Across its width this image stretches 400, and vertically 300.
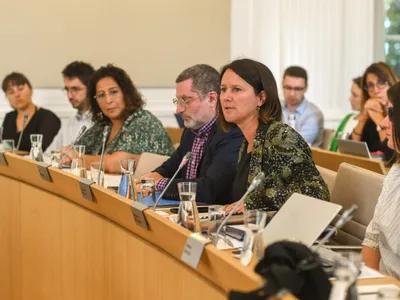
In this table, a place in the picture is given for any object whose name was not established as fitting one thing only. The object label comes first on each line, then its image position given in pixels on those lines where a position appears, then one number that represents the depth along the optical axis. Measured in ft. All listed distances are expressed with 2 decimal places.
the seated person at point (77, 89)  30.98
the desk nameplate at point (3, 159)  21.47
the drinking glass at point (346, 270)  6.66
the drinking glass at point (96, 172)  18.52
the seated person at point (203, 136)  18.15
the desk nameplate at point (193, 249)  9.52
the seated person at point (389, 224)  11.89
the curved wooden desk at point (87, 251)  10.22
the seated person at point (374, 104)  29.19
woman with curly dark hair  24.15
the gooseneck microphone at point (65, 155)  22.45
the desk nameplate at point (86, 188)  15.08
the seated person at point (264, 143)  14.85
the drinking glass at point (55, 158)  23.14
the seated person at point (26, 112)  32.49
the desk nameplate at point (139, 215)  12.01
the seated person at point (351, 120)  31.52
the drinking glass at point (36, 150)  23.08
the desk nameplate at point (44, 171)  17.84
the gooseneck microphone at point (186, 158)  14.85
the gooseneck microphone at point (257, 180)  10.49
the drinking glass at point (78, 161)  19.37
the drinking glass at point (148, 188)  15.70
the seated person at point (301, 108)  34.02
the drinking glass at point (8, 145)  27.71
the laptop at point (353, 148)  22.48
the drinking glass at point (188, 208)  11.83
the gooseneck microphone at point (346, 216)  8.16
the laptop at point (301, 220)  9.76
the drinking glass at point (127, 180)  15.62
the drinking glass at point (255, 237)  9.46
